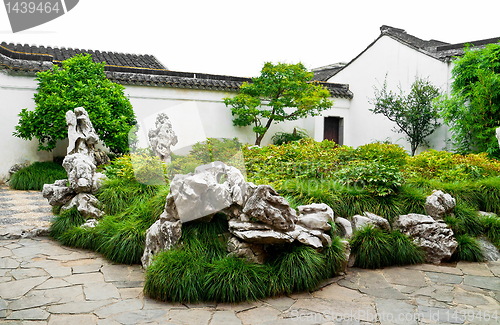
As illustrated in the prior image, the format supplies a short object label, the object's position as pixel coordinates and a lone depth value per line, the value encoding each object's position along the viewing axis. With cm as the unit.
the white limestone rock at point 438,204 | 547
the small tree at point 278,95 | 1197
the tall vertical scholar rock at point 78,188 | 571
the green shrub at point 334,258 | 437
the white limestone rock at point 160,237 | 421
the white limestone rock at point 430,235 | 509
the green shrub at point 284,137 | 1348
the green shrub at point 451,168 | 714
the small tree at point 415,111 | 1274
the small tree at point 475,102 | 1038
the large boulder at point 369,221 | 515
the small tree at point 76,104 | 879
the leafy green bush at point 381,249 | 484
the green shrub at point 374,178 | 570
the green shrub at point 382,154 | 736
